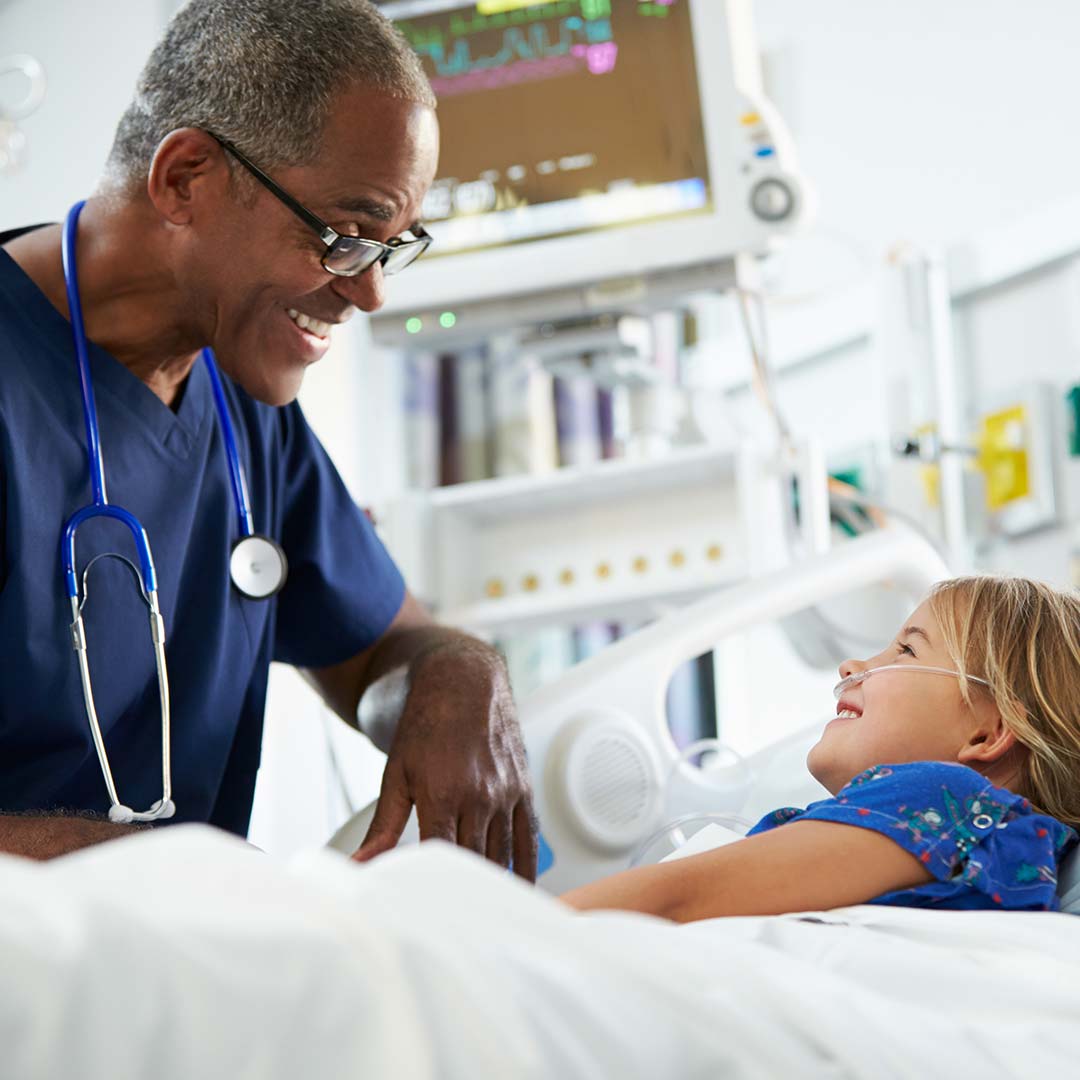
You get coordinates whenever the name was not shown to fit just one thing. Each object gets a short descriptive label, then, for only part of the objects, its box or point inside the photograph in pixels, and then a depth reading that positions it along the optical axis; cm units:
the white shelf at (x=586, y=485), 262
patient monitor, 252
